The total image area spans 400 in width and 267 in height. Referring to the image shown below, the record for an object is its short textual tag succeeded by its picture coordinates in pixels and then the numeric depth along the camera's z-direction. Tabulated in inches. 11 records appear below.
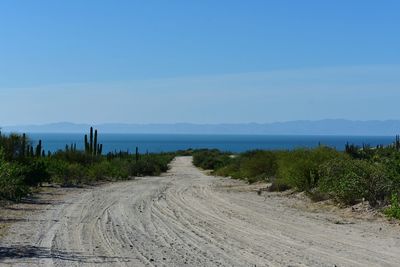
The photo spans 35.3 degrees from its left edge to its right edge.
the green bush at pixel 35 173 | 1263.5
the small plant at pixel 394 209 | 762.8
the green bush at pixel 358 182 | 870.4
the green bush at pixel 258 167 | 1592.0
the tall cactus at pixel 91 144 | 2088.3
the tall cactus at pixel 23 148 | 1417.1
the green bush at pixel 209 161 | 2752.5
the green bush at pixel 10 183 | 933.8
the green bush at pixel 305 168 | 1152.2
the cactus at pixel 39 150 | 1672.0
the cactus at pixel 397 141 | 2031.6
